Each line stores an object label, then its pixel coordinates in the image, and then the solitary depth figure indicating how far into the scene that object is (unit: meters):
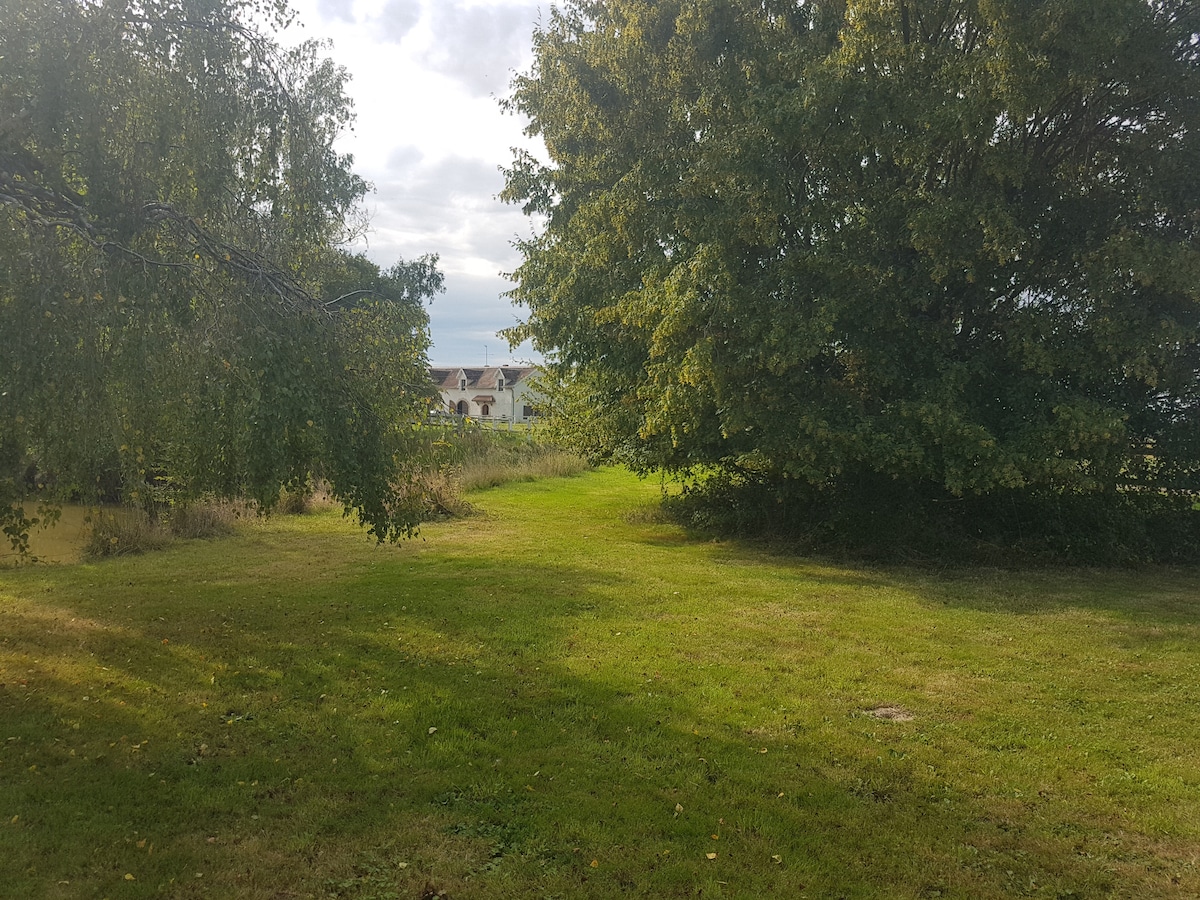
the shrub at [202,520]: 15.37
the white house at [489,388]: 67.31
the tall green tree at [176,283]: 5.82
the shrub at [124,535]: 13.75
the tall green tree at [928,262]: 11.16
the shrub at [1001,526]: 13.54
